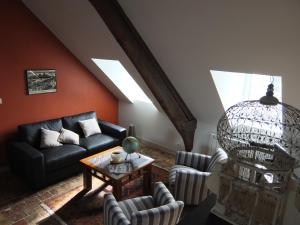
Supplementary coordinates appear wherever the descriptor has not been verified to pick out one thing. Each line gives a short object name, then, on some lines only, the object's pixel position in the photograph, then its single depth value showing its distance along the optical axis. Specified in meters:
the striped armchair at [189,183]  2.89
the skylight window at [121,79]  4.51
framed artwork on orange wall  3.88
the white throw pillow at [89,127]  4.35
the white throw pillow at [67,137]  3.94
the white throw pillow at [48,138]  3.69
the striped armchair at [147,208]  1.90
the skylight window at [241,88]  3.28
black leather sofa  3.24
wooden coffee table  2.92
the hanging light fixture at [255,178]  1.09
